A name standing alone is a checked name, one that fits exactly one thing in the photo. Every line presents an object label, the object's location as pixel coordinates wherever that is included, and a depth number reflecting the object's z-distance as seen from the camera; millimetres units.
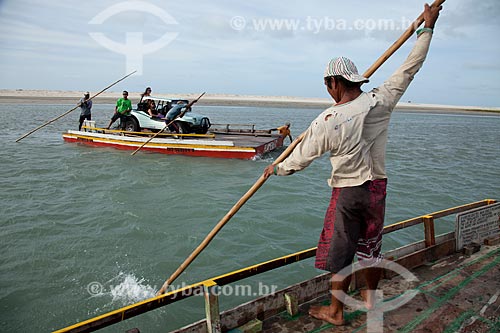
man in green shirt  14641
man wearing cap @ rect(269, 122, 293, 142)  16628
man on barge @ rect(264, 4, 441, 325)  2551
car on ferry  14742
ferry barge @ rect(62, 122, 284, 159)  13695
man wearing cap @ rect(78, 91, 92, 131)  16372
